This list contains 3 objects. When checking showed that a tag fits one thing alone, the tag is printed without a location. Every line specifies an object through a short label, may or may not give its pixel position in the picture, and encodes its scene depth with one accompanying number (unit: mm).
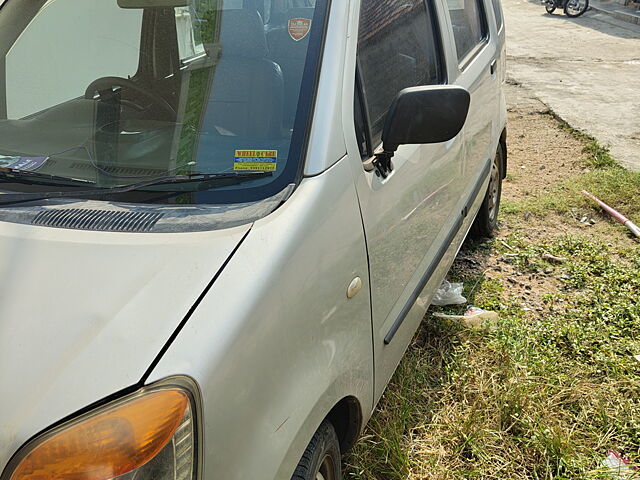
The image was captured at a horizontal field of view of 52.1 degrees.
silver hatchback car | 1200
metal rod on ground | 4273
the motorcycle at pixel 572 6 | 16703
